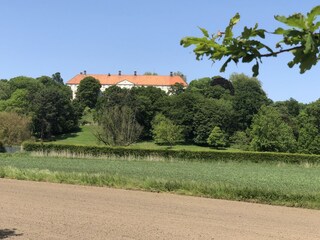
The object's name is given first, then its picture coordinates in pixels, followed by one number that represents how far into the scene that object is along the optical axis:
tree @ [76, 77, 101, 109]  139.50
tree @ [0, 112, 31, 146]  75.31
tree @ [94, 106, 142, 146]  60.22
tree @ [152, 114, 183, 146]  92.38
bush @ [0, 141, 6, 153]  56.44
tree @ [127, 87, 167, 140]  104.09
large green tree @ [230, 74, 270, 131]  103.69
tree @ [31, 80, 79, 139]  105.06
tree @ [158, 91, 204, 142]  102.56
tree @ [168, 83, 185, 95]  147.89
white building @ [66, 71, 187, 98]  170.43
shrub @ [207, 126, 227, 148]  92.75
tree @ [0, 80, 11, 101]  138.38
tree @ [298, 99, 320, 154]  82.81
